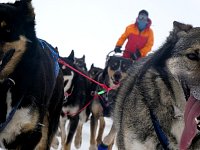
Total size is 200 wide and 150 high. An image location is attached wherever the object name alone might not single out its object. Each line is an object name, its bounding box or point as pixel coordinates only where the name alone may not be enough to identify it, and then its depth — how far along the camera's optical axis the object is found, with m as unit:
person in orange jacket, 6.83
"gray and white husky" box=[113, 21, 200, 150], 2.31
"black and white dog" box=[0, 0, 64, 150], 2.71
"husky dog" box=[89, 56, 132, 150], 6.27
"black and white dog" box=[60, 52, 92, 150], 5.74
